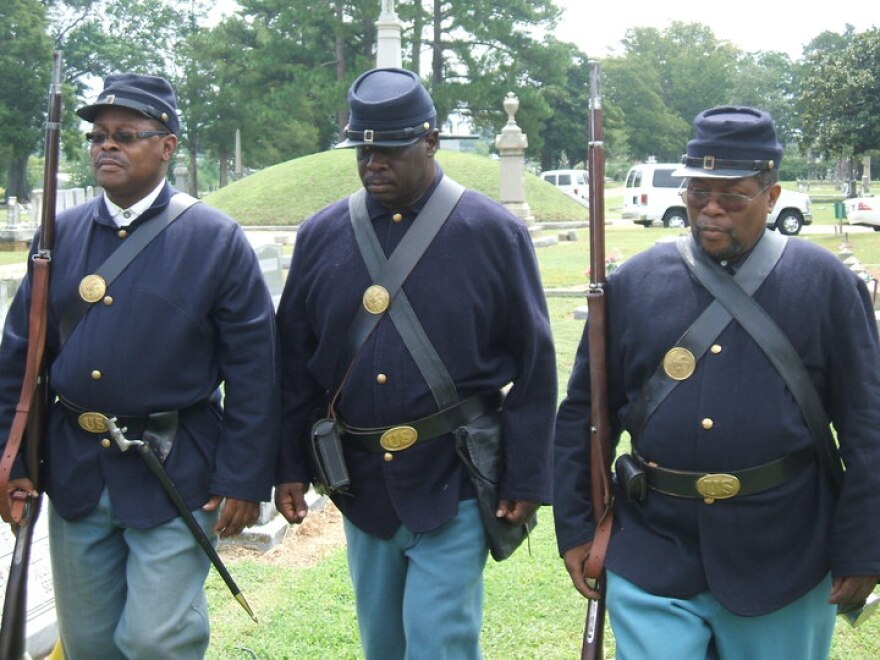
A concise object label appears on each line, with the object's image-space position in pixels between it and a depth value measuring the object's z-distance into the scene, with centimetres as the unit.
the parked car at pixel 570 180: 4843
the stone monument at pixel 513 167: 2620
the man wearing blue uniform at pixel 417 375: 358
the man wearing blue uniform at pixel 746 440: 306
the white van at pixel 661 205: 2846
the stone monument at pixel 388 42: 2730
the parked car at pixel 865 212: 2845
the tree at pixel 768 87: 7706
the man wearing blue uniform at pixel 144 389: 361
